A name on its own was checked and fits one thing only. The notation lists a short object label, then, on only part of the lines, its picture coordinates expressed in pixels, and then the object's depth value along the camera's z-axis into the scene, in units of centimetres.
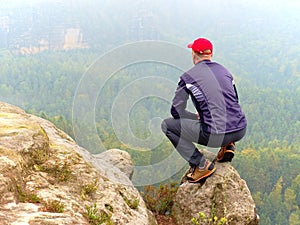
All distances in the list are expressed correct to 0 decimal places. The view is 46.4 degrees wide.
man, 690
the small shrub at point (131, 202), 717
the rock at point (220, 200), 762
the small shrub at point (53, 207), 518
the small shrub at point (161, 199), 877
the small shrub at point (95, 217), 539
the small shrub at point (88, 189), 630
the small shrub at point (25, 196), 525
